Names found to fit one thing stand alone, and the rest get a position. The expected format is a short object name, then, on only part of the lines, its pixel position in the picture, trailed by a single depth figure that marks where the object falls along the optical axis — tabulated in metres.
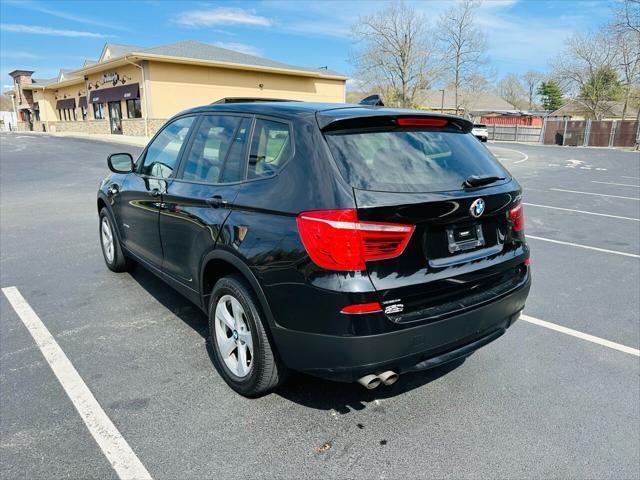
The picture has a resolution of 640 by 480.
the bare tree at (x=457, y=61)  45.28
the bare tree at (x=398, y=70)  42.94
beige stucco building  31.00
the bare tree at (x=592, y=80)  47.75
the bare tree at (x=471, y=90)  47.60
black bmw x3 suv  2.28
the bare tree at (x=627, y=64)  40.88
